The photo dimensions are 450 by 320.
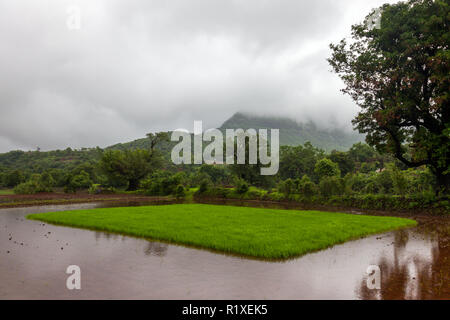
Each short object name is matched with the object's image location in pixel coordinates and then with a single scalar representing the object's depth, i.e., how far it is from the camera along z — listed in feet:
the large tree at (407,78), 61.46
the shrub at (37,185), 122.42
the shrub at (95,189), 141.69
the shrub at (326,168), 138.11
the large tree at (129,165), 143.13
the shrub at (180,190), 134.96
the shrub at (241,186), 124.77
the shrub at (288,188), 106.73
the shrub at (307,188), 99.09
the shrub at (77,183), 138.92
